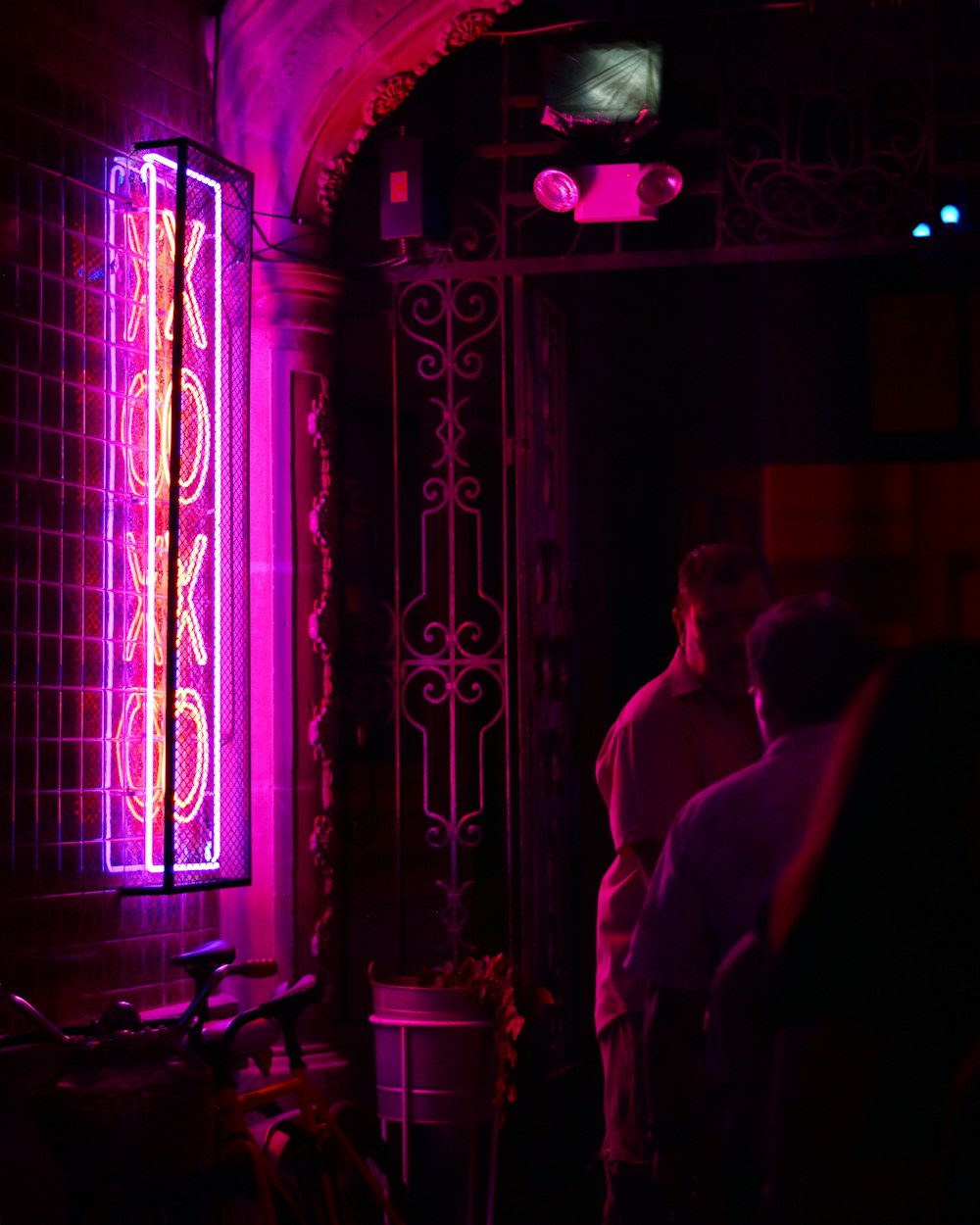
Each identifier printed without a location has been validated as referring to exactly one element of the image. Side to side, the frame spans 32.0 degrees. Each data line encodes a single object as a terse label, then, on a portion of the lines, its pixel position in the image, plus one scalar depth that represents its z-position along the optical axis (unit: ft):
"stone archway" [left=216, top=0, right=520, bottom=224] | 20.86
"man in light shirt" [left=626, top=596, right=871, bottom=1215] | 10.18
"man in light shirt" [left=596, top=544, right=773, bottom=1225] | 13.56
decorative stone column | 21.09
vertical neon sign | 18.47
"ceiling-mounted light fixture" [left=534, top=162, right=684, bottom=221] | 20.76
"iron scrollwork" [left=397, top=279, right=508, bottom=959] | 21.54
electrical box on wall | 21.57
